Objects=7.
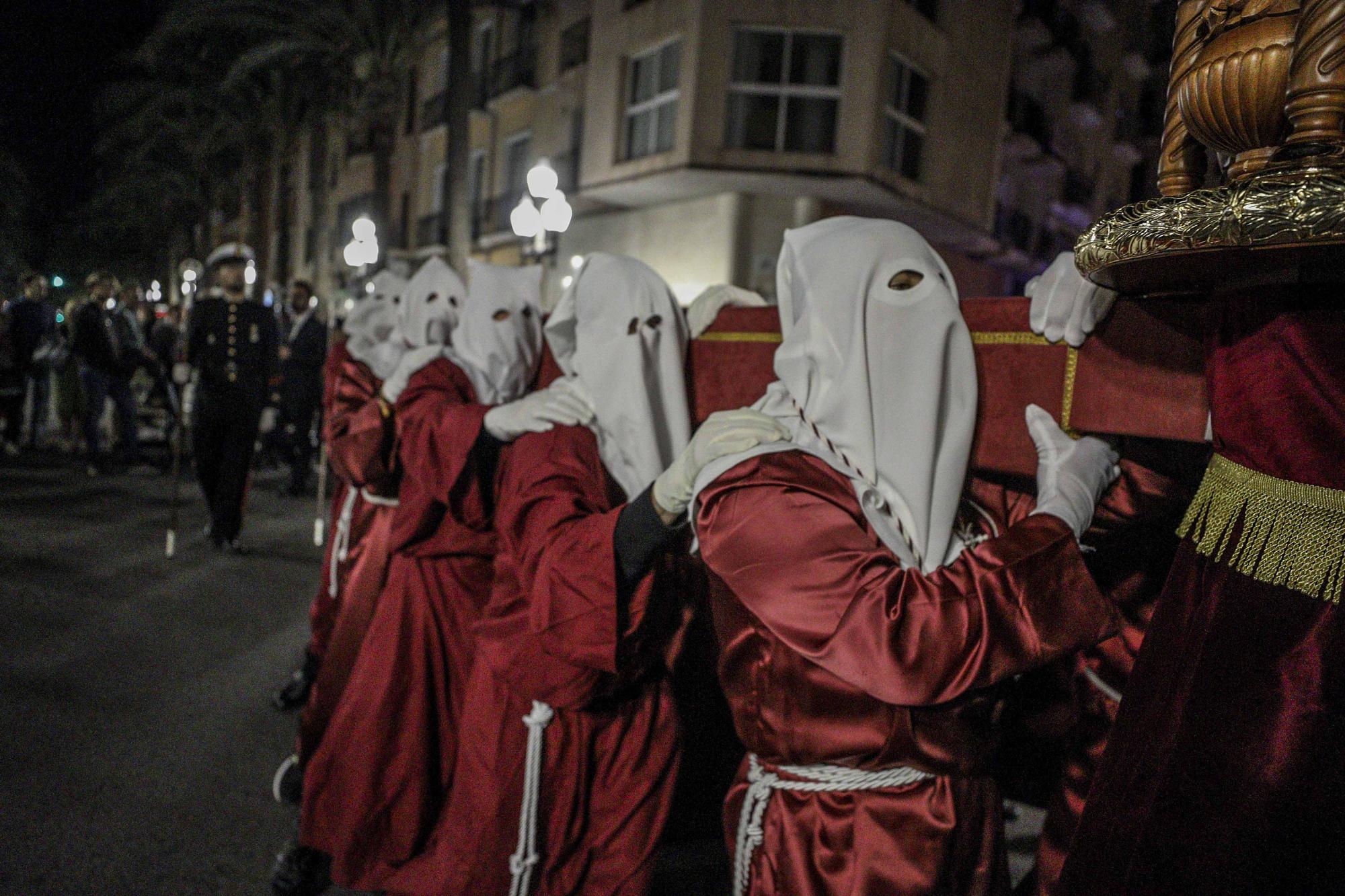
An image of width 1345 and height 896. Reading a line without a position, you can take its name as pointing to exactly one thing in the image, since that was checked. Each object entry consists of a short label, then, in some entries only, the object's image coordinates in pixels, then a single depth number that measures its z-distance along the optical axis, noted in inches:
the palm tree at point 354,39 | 655.1
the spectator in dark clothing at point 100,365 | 412.8
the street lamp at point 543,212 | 401.1
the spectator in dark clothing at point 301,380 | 387.5
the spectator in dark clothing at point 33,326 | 457.4
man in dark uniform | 285.7
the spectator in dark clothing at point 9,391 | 452.4
